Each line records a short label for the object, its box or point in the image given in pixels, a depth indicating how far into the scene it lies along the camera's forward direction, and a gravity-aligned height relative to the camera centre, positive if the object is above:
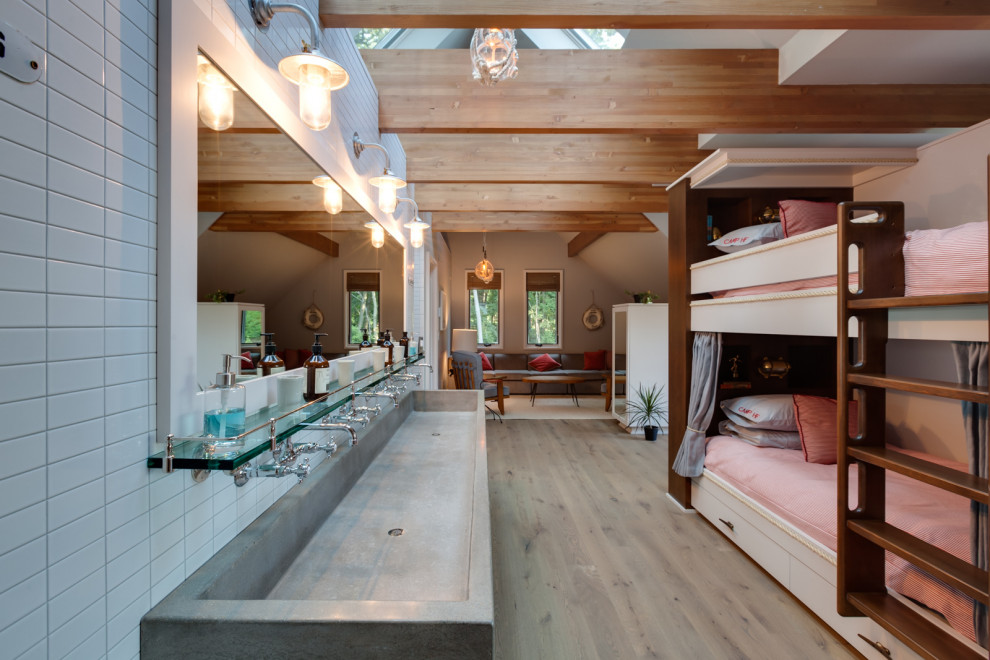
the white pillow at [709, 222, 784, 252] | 2.95 +0.57
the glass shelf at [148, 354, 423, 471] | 0.87 -0.21
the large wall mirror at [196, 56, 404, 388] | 1.07 +0.25
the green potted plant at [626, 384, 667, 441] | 6.04 -0.90
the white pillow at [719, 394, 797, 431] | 3.14 -0.49
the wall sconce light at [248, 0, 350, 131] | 1.30 +0.66
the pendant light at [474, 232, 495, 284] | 7.99 +0.97
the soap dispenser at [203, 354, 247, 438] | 1.01 -0.16
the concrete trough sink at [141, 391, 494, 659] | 0.84 -0.52
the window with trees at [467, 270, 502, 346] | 9.89 +0.45
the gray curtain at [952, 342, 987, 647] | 1.51 -0.35
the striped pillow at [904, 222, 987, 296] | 1.63 +0.24
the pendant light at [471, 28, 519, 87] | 1.83 +0.99
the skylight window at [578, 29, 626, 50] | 3.81 +2.20
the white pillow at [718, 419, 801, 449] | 3.13 -0.65
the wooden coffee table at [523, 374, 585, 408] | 7.98 -0.73
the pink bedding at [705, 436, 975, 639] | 1.76 -0.74
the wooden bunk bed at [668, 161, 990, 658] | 1.62 -0.18
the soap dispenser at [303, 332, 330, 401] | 1.57 -0.13
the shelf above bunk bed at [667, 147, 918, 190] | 2.99 +1.01
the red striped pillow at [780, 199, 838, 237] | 2.90 +0.67
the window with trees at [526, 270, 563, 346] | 9.91 +0.49
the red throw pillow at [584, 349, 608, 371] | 9.40 -0.51
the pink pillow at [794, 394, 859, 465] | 2.84 -0.54
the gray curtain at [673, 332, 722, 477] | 3.29 -0.44
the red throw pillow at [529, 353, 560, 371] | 9.40 -0.56
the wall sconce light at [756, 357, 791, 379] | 3.59 -0.24
